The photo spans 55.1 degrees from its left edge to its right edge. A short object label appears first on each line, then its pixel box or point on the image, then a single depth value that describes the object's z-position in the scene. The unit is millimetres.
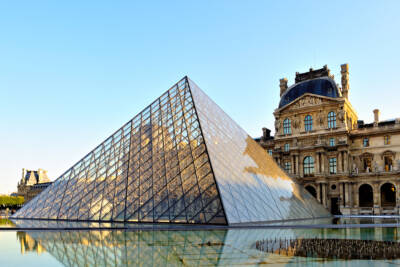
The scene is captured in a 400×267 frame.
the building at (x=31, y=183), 98688
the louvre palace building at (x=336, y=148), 45219
